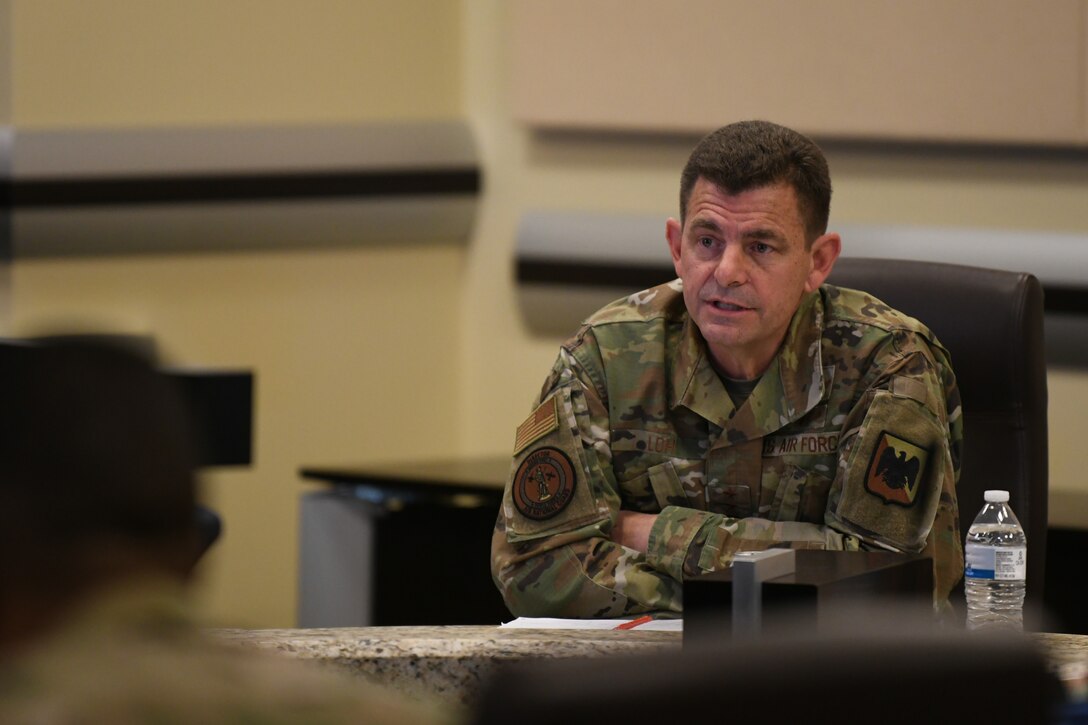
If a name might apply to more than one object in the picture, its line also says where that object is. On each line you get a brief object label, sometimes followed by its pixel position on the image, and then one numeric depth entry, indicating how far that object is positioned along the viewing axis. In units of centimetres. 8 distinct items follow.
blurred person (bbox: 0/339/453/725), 442
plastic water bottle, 667
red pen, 648
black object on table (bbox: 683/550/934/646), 617
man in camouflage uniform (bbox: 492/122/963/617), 667
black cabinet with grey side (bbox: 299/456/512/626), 764
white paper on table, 642
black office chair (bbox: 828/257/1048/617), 680
